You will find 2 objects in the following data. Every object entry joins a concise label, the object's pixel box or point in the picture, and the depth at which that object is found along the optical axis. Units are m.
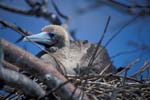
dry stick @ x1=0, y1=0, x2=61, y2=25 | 12.77
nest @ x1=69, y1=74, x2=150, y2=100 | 6.71
